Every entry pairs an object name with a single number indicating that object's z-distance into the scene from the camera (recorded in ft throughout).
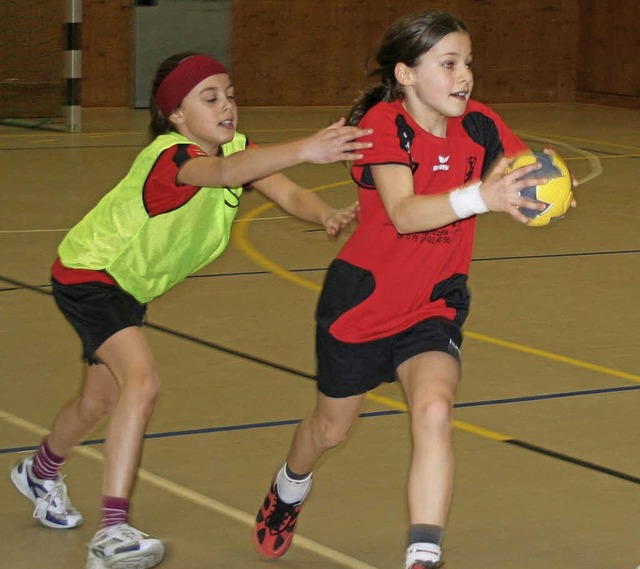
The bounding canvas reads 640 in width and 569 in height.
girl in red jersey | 19.23
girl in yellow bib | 20.34
